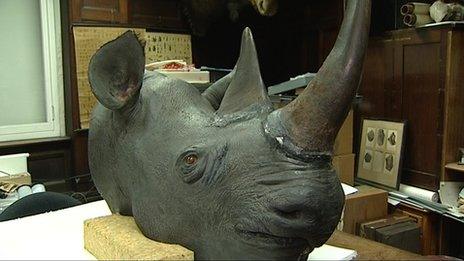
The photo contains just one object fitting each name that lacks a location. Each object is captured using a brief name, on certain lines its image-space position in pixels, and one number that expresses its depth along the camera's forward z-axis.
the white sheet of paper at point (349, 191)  1.91
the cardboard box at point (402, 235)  2.71
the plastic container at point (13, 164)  2.98
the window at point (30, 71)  3.38
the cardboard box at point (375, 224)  2.75
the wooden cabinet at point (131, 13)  3.36
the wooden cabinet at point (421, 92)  2.81
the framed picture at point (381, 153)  3.12
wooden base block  0.77
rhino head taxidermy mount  0.65
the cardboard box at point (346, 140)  3.04
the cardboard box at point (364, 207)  2.77
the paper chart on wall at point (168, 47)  3.67
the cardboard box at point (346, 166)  3.02
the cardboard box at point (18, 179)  2.74
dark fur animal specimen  3.76
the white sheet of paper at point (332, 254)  0.99
